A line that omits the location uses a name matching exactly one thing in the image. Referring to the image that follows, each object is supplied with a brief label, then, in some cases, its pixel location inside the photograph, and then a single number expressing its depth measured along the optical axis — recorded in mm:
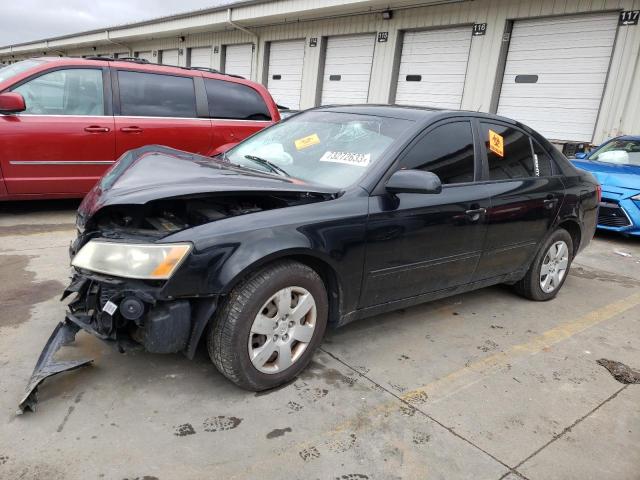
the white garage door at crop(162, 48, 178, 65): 21417
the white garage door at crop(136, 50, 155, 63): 23125
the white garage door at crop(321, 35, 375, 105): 13508
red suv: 5223
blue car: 6777
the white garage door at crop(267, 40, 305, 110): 15516
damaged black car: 2314
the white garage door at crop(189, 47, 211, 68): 19484
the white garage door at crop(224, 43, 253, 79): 17534
